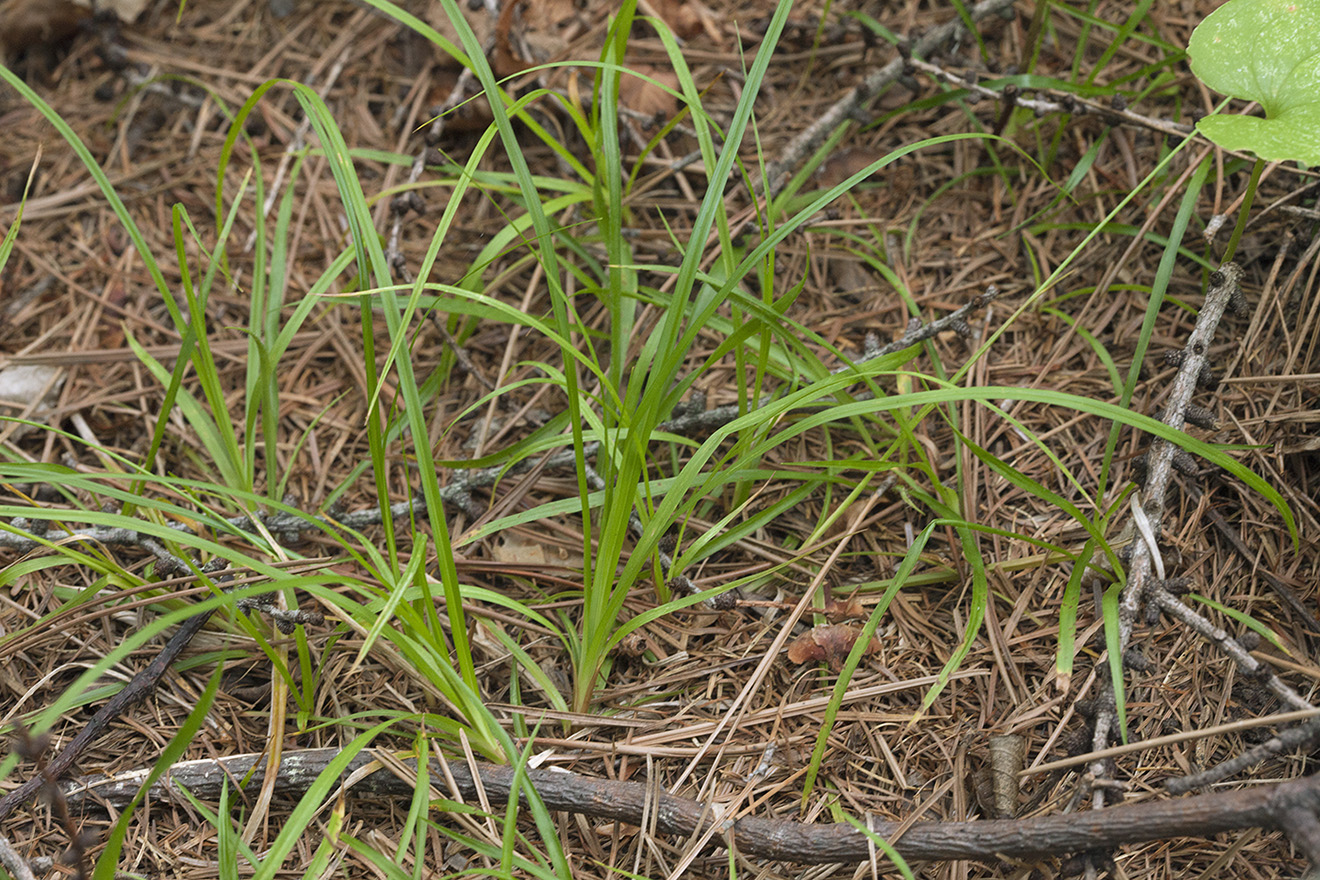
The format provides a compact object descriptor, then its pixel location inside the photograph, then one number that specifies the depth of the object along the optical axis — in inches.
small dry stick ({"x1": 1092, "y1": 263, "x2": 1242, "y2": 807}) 41.4
